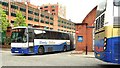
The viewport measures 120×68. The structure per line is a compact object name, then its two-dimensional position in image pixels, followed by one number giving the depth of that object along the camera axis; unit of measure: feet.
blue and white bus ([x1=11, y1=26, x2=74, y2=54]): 33.82
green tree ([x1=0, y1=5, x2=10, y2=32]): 60.14
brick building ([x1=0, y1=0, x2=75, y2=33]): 102.49
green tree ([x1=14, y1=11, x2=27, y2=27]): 78.18
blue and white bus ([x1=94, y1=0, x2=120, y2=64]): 15.23
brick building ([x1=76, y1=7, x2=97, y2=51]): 44.56
